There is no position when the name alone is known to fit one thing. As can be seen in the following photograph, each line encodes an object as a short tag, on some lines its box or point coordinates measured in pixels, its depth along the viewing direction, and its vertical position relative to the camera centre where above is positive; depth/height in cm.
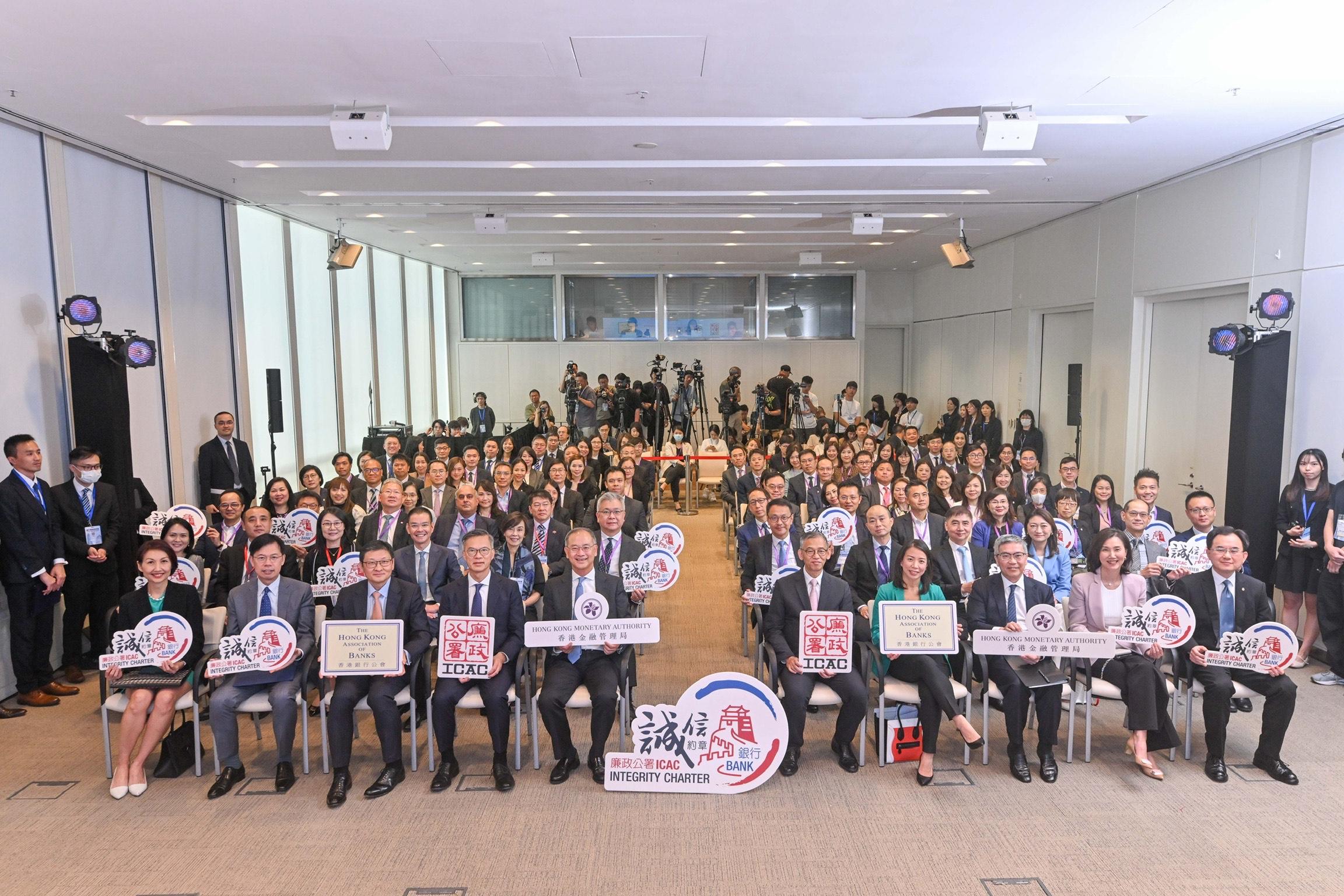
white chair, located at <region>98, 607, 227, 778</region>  435 -164
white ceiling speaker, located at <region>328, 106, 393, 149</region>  552 +168
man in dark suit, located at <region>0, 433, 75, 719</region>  530 -114
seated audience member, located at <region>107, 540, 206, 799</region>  431 -150
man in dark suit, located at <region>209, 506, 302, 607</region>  538 -119
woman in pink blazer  443 -143
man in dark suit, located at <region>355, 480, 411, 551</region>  632 -106
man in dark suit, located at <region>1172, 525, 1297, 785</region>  441 -140
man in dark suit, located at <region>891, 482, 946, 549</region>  628 -105
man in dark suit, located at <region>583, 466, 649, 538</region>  716 -110
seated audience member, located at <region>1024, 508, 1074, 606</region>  534 -111
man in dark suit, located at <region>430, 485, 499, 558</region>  645 -107
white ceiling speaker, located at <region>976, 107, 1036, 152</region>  556 +167
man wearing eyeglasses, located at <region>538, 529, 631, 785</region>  443 -154
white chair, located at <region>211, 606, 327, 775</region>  436 -164
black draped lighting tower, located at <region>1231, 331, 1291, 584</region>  648 -43
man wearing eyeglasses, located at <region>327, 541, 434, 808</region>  431 -155
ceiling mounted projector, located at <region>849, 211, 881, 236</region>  991 +188
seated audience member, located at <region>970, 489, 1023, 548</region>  608 -101
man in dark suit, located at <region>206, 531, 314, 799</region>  436 -154
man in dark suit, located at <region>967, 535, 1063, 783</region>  445 -133
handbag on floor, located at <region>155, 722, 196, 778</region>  448 -197
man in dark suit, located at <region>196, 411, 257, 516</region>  801 -77
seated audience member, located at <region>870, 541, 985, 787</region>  439 -152
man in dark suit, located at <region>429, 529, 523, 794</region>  442 -143
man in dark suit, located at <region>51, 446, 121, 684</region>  567 -111
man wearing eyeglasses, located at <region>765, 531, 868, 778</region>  449 -145
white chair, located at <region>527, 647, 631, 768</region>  446 -168
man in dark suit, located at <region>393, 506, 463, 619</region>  545 -116
